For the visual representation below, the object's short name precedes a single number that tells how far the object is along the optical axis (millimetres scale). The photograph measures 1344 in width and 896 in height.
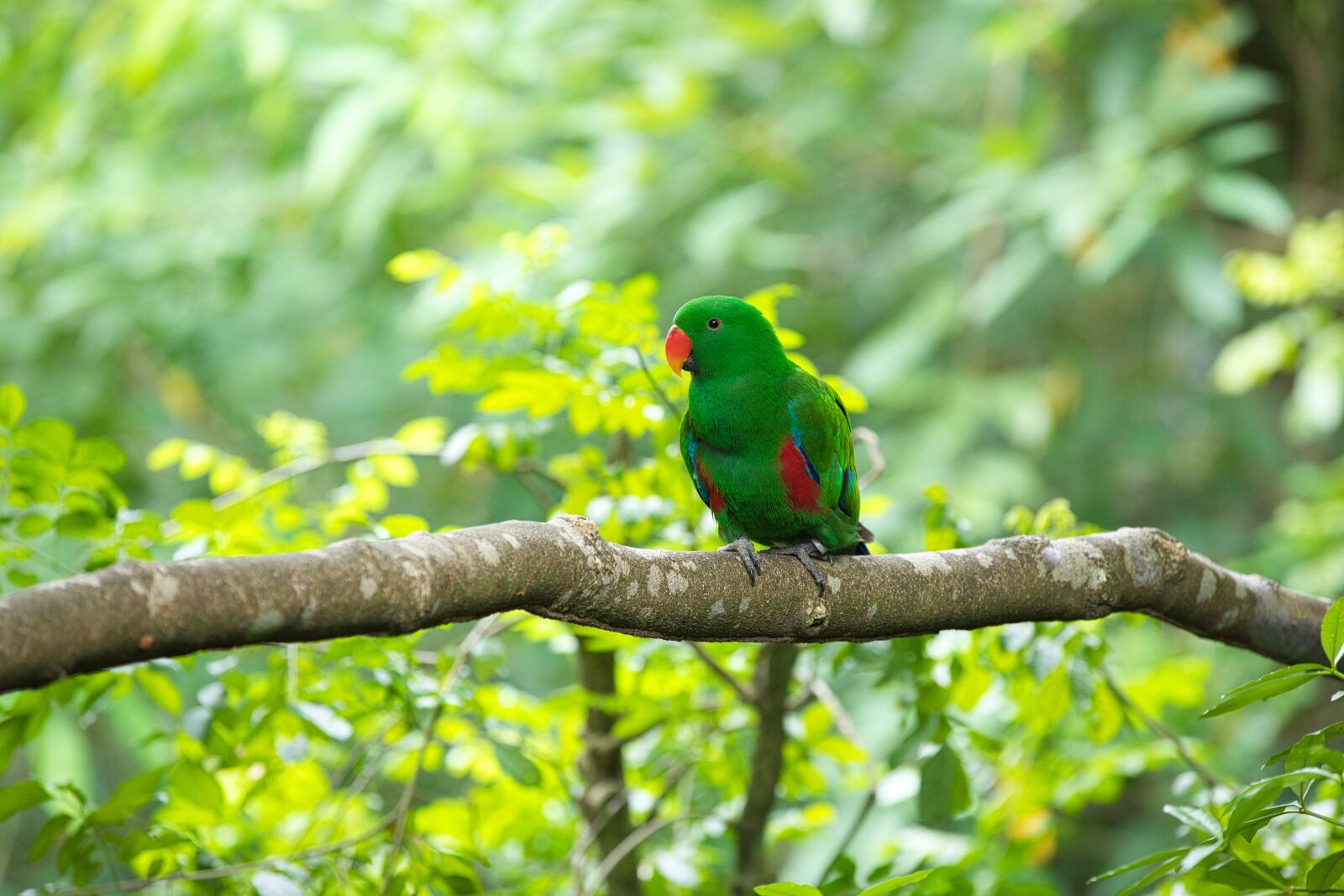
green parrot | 12019
